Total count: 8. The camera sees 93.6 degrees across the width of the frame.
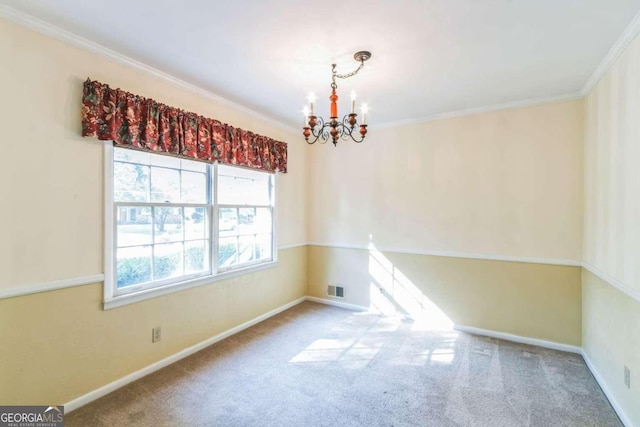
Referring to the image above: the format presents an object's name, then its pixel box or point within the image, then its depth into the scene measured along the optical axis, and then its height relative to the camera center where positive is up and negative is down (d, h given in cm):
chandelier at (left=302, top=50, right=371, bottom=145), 200 +72
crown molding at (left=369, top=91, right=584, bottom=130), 310 +121
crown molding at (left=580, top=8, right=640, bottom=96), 194 +121
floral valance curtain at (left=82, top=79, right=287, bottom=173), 222 +74
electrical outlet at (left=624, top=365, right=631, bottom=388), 204 -111
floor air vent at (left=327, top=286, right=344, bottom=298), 448 -118
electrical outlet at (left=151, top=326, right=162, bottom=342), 266 -110
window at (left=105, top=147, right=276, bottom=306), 246 -10
